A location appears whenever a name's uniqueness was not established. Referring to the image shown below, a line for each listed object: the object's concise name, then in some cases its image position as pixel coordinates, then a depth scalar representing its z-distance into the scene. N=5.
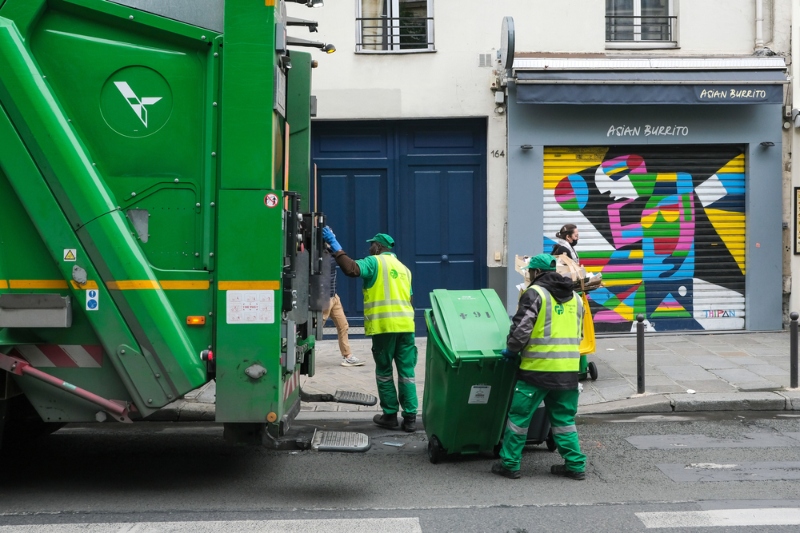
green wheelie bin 6.14
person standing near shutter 8.82
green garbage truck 5.08
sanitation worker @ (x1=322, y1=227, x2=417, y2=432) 7.26
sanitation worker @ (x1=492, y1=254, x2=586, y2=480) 5.86
